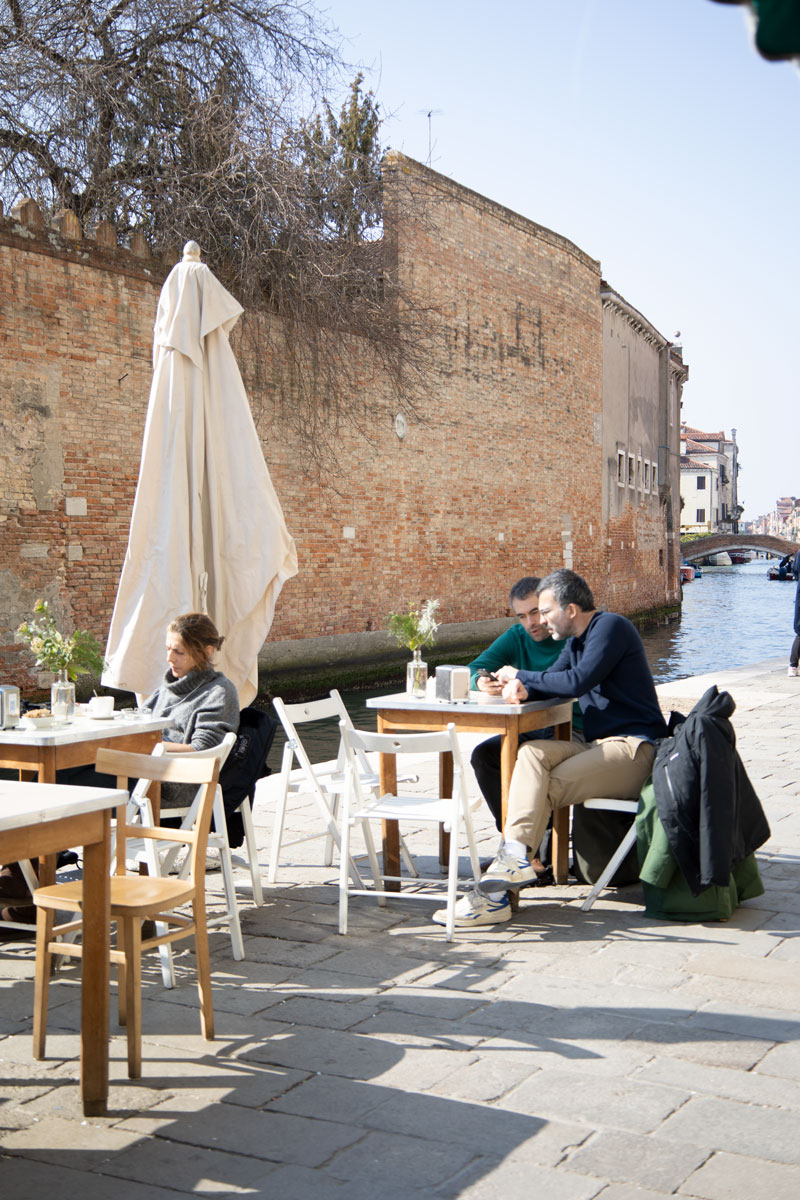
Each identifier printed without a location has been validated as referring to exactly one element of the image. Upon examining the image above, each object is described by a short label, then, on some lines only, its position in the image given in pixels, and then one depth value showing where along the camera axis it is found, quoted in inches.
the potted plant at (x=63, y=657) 206.8
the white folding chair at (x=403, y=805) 190.7
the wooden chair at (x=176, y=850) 167.5
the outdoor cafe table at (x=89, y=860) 123.7
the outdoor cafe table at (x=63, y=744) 184.5
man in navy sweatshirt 204.2
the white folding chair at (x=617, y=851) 201.5
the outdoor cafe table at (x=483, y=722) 214.5
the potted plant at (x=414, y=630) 241.1
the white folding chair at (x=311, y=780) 219.9
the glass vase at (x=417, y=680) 233.0
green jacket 196.5
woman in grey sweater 202.1
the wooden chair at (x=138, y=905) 139.6
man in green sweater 236.4
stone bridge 3024.1
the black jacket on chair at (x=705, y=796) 189.9
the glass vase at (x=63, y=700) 205.9
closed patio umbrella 246.7
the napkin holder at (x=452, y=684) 222.8
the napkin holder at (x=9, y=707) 193.9
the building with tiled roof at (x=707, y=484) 4372.5
